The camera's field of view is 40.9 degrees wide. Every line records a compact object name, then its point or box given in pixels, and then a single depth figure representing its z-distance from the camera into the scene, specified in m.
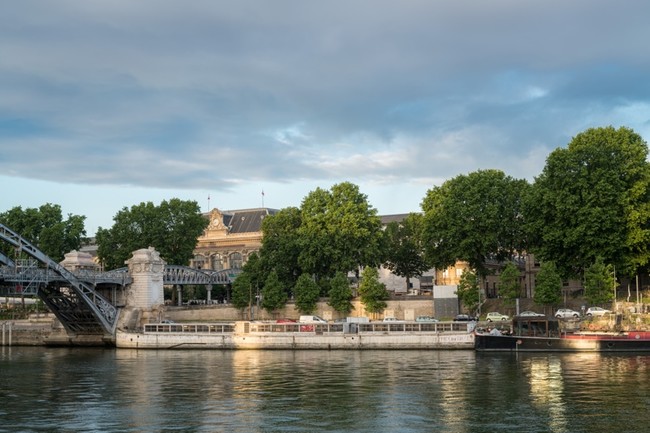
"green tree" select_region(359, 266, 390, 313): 110.44
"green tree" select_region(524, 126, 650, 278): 96.19
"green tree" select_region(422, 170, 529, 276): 107.31
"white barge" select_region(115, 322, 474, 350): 83.31
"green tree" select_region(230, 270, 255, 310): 117.06
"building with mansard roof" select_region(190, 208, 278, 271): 170.50
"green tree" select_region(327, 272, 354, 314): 111.00
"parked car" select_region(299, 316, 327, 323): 97.38
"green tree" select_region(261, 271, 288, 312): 113.25
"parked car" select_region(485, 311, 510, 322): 95.73
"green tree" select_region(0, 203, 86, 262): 130.38
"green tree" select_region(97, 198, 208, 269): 128.50
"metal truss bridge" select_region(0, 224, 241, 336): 88.81
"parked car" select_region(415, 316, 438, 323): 99.94
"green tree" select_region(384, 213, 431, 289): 136.50
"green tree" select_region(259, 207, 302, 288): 119.50
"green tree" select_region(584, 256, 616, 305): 92.69
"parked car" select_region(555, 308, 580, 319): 92.29
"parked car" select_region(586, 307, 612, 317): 91.50
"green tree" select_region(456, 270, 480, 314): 103.25
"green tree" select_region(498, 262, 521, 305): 100.31
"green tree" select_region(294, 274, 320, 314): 111.25
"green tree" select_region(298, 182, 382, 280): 117.25
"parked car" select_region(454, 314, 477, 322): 96.94
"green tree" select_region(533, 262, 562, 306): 96.62
